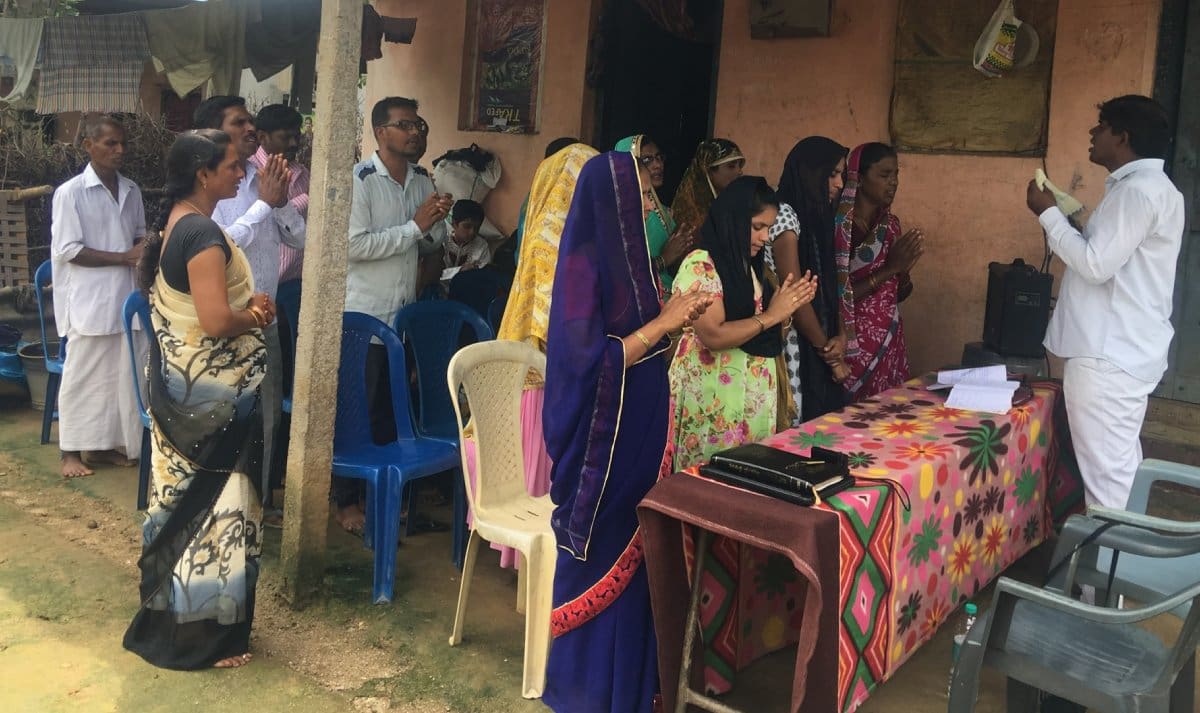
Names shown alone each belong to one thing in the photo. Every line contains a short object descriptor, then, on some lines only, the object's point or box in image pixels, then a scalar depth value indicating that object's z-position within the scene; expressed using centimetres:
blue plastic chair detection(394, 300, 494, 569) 432
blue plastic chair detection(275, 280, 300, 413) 456
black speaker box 422
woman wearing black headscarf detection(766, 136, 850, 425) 389
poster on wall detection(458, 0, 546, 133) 648
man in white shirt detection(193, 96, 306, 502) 398
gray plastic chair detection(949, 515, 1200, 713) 220
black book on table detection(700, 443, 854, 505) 249
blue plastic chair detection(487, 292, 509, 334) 497
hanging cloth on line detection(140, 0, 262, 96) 601
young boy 619
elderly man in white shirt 499
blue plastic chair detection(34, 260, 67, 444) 543
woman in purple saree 274
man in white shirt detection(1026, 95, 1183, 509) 357
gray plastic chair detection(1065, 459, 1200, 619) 276
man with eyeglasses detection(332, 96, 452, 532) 429
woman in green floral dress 325
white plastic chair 308
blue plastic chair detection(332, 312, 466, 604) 367
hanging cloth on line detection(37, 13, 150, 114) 594
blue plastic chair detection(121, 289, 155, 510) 428
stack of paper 360
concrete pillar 349
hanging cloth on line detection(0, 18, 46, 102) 621
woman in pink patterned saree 423
